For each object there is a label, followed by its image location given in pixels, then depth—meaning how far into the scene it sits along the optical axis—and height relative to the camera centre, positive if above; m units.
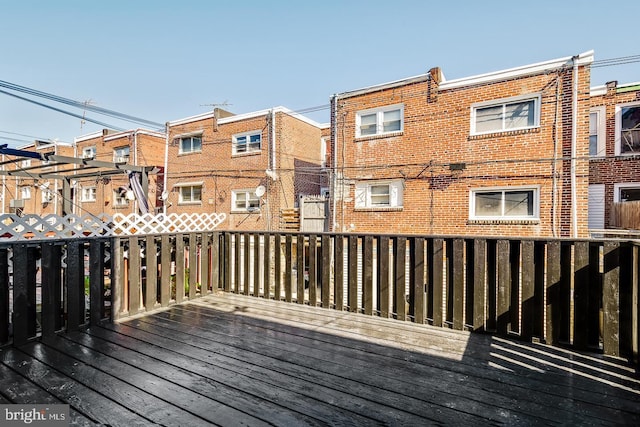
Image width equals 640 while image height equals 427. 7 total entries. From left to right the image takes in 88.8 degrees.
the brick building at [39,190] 22.27 +1.49
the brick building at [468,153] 8.76 +1.75
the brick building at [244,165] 14.44 +2.20
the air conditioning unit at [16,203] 16.17 +0.38
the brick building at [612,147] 10.72 +2.16
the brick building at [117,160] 18.84 +2.93
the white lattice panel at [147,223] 5.12 -0.24
